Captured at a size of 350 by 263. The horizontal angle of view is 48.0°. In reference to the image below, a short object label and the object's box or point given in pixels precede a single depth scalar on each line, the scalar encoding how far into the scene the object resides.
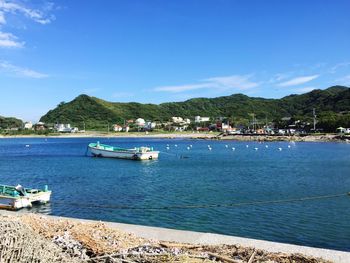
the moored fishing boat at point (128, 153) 62.00
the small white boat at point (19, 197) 22.47
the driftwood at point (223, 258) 7.86
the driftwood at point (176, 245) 9.33
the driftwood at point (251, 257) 8.15
